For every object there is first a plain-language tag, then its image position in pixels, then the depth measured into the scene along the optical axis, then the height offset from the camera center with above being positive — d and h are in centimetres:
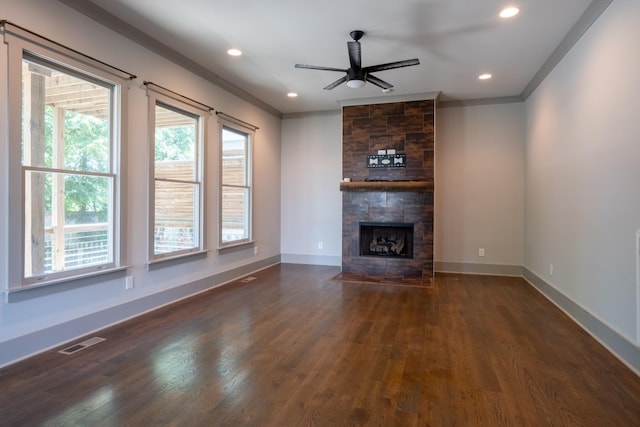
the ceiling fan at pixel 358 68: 344 +154
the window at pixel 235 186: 518 +42
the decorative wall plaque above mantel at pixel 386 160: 565 +87
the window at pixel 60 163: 252 +40
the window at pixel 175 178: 381 +41
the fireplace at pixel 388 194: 554 +31
